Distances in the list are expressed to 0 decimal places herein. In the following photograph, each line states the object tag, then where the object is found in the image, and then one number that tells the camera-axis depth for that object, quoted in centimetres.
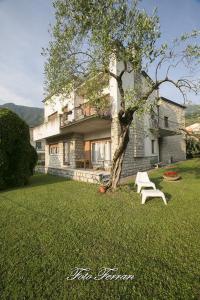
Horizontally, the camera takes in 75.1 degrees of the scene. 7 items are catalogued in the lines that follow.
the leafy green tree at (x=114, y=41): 586
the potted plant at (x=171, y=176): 830
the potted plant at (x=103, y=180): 818
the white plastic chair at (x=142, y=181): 629
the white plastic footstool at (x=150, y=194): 513
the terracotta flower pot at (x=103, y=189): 648
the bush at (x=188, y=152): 1627
